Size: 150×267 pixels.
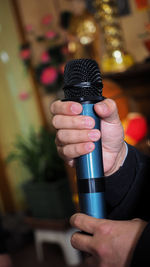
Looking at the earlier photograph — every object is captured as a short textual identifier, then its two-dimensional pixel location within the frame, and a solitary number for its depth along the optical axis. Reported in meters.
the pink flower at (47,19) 3.30
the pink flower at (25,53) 3.54
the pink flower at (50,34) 3.28
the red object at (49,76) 3.27
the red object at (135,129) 2.25
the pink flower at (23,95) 3.79
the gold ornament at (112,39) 2.26
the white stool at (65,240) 2.73
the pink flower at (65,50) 3.10
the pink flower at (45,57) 3.34
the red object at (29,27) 3.50
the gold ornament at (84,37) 2.76
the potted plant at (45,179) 2.82
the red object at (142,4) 2.35
